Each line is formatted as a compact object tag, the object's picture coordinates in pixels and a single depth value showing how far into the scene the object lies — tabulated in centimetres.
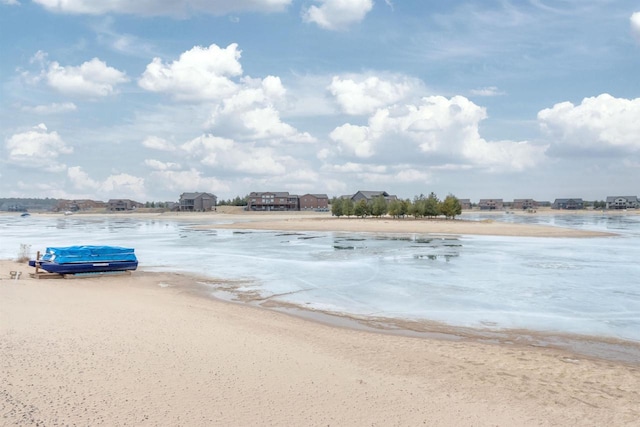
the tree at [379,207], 10525
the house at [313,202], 18025
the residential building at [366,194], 16494
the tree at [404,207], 10069
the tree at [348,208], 10738
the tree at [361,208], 10675
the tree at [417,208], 9715
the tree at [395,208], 10200
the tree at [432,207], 9669
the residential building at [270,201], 16788
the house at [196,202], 17450
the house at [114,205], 19912
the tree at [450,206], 9388
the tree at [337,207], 10938
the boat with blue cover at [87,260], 2130
